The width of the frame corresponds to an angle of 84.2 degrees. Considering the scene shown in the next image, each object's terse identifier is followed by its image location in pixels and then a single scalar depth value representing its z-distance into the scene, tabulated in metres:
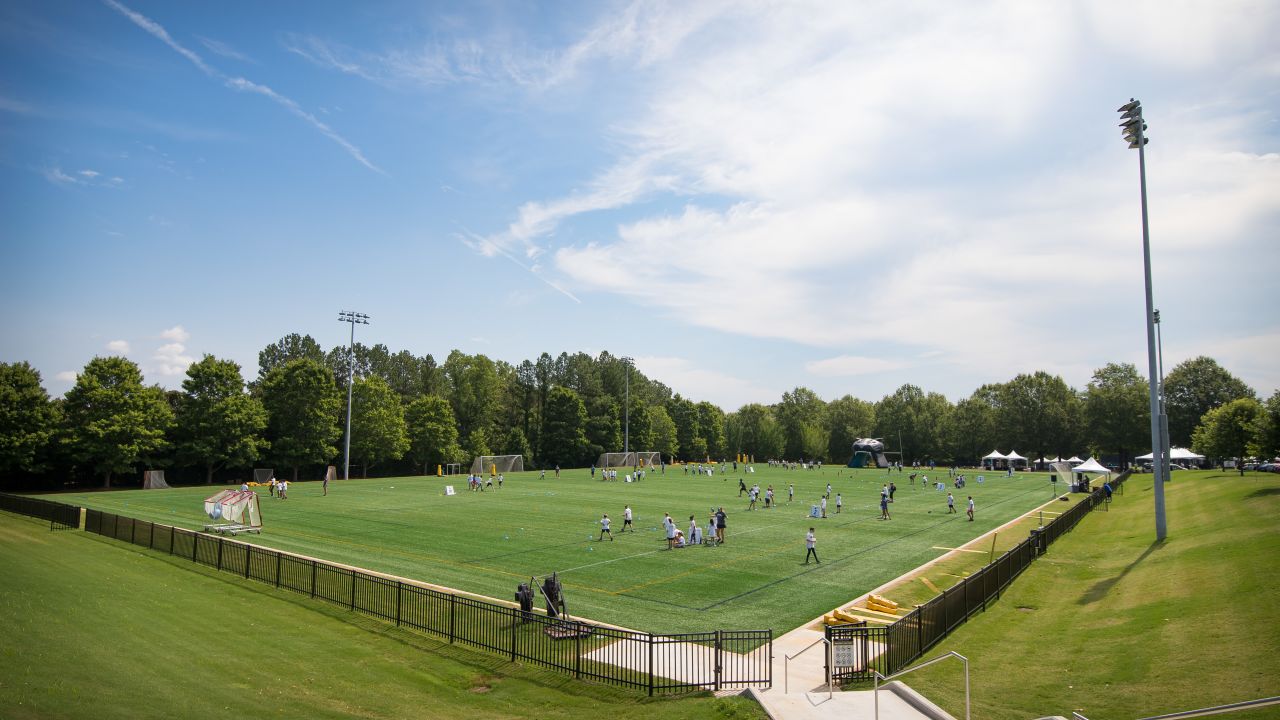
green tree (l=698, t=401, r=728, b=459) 141.31
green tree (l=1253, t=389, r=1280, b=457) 39.08
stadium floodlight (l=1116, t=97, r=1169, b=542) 27.27
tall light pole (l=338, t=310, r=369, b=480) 68.00
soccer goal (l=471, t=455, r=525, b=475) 87.94
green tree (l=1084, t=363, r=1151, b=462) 102.19
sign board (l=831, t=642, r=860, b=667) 13.30
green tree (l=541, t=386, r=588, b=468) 107.44
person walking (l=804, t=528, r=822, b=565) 27.36
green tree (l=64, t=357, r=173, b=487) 56.69
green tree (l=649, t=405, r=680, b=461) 128.38
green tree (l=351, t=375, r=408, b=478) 79.44
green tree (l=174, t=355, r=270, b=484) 65.00
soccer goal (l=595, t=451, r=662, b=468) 101.43
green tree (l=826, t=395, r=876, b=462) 139.25
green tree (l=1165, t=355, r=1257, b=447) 97.25
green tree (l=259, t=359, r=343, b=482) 73.38
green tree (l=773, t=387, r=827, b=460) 141.38
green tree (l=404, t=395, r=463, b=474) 87.31
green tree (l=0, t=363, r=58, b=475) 53.34
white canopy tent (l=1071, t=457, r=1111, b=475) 54.31
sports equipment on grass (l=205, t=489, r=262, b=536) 33.59
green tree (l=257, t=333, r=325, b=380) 104.50
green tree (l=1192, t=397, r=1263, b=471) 52.91
